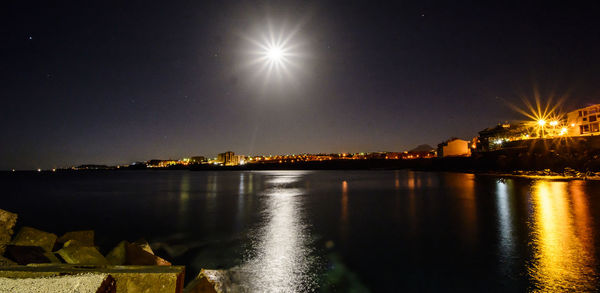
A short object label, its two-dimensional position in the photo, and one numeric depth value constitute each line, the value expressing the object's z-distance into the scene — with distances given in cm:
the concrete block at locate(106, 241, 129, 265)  691
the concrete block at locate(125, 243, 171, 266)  640
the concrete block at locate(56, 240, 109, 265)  657
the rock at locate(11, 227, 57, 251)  773
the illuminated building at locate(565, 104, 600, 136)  6244
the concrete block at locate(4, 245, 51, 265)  603
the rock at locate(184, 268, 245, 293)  506
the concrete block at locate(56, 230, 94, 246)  918
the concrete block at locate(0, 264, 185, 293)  392
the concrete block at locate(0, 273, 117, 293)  352
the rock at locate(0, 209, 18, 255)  796
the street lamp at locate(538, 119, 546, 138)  7428
